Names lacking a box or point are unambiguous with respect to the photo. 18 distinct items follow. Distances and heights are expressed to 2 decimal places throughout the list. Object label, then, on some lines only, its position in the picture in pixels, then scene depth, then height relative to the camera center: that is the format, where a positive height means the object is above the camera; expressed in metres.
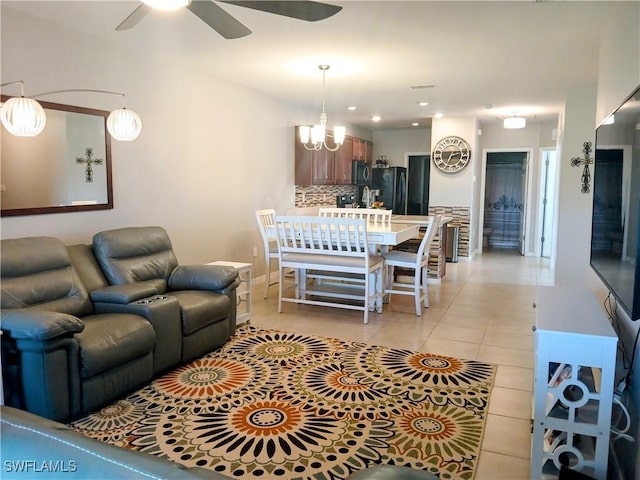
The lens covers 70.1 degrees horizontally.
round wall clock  7.77 +0.74
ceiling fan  2.18 +0.92
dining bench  4.23 -0.53
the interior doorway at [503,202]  9.91 -0.10
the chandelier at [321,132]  4.60 +0.71
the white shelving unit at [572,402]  1.84 -0.82
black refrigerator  8.67 +0.22
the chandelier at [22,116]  2.69 +0.45
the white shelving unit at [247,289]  4.12 -0.87
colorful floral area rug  2.16 -1.23
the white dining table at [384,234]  4.32 -0.37
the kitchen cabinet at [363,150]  8.23 +0.88
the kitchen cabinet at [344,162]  7.51 +0.57
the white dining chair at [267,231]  5.06 -0.40
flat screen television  1.74 -0.04
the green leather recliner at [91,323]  2.27 -0.76
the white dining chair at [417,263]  4.48 -0.66
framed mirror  3.05 +0.20
